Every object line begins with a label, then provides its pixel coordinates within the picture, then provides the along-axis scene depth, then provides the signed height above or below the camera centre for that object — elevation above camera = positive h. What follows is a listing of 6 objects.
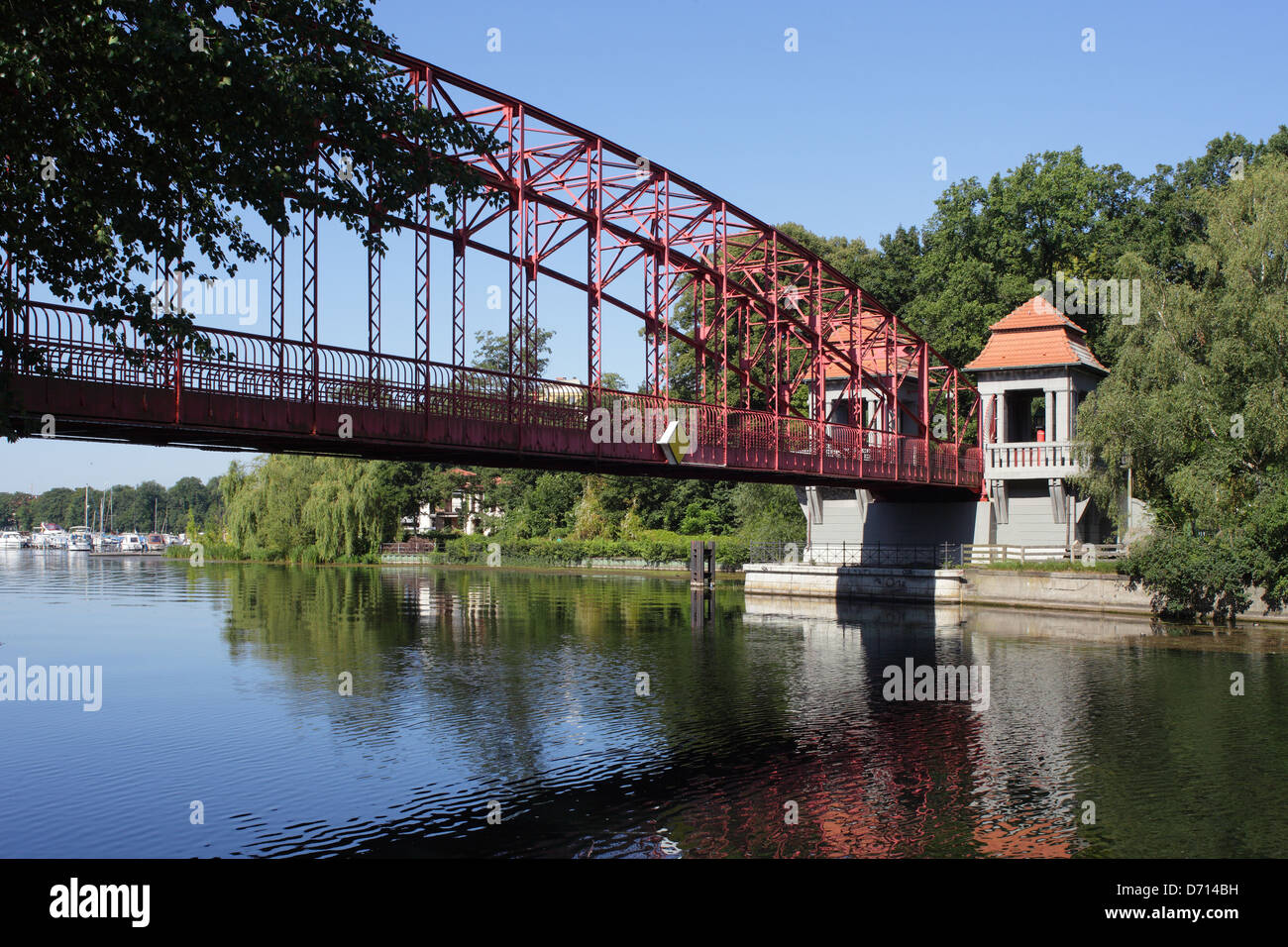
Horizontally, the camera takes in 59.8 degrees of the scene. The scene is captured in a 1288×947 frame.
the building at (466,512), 115.54 -0.28
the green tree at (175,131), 14.18 +5.27
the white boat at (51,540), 180.12 -4.29
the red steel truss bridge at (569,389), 21.59 +3.04
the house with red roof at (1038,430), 50.62 +3.57
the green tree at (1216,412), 38.81 +3.27
